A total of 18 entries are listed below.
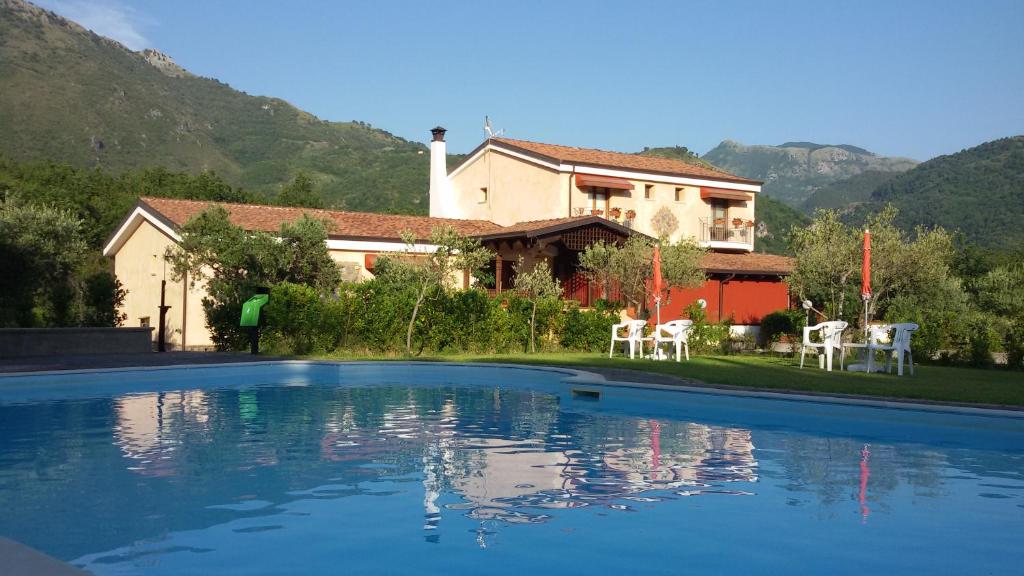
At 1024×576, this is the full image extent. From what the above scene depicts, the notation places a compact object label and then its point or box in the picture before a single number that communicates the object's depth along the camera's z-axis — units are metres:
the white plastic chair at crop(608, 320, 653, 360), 19.81
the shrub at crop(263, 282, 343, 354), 19.22
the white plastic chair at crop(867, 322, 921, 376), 15.82
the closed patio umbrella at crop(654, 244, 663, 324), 19.53
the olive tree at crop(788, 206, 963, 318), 20.69
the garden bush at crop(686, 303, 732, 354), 22.17
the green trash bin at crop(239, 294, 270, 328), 18.84
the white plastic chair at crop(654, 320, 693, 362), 18.88
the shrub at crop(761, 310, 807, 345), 26.28
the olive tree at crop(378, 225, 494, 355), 19.94
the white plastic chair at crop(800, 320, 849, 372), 16.95
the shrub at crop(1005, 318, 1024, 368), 19.09
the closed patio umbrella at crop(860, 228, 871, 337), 17.20
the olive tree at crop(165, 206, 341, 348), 20.56
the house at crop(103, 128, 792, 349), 26.22
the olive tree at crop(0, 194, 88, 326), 22.86
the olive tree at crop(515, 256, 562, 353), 21.98
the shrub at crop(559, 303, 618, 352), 22.08
